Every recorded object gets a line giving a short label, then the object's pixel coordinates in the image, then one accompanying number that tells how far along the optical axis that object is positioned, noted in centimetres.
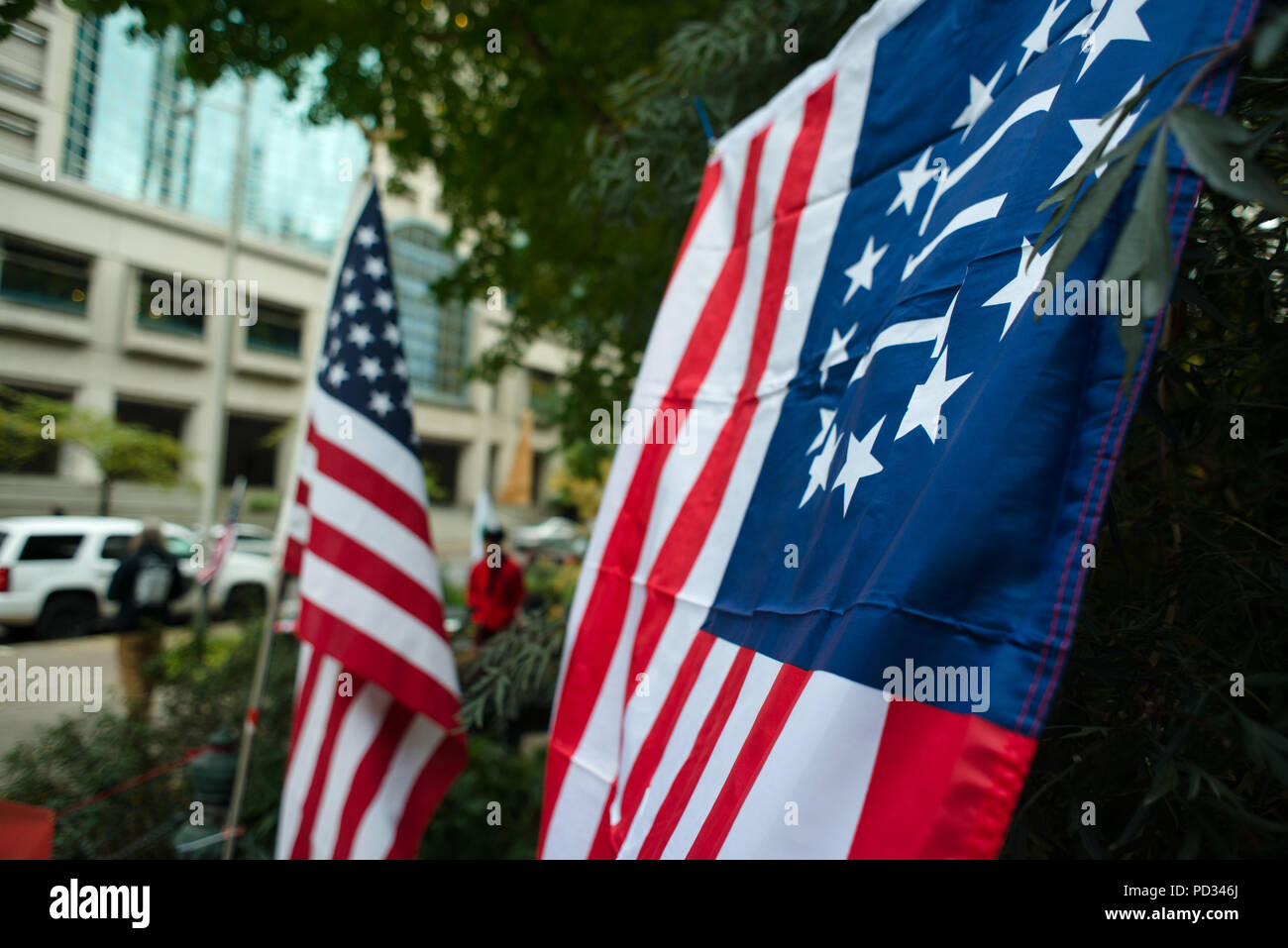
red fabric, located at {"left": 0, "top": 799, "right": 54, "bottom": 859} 208
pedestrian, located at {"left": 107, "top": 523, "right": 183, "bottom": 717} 751
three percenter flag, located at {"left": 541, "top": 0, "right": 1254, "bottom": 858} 127
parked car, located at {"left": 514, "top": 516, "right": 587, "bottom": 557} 2488
